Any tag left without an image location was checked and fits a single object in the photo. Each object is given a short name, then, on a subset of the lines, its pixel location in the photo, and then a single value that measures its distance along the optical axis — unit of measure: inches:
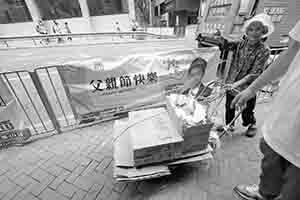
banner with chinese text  87.4
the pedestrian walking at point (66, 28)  612.8
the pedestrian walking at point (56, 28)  618.2
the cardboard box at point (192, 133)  49.9
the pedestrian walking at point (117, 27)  686.3
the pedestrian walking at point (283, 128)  25.5
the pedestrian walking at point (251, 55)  54.8
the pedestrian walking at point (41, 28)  586.1
